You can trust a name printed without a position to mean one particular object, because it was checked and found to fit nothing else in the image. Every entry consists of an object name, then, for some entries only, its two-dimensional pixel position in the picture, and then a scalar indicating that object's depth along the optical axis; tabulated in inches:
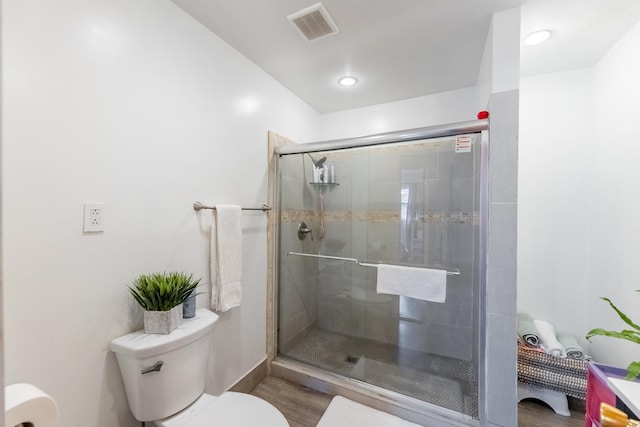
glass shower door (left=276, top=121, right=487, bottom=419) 72.9
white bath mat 65.1
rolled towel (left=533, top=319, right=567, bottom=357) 72.1
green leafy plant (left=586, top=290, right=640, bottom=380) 38.5
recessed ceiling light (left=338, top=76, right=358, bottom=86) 89.3
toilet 46.5
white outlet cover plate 45.8
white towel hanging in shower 71.4
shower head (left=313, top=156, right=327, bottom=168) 89.7
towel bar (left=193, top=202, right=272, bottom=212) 62.4
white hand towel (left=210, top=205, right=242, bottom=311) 65.2
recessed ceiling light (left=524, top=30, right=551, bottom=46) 67.0
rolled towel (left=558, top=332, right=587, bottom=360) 72.8
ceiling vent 60.3
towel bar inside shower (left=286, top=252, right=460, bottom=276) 75.3
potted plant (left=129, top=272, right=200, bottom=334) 49.6
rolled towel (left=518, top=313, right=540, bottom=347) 75.1
